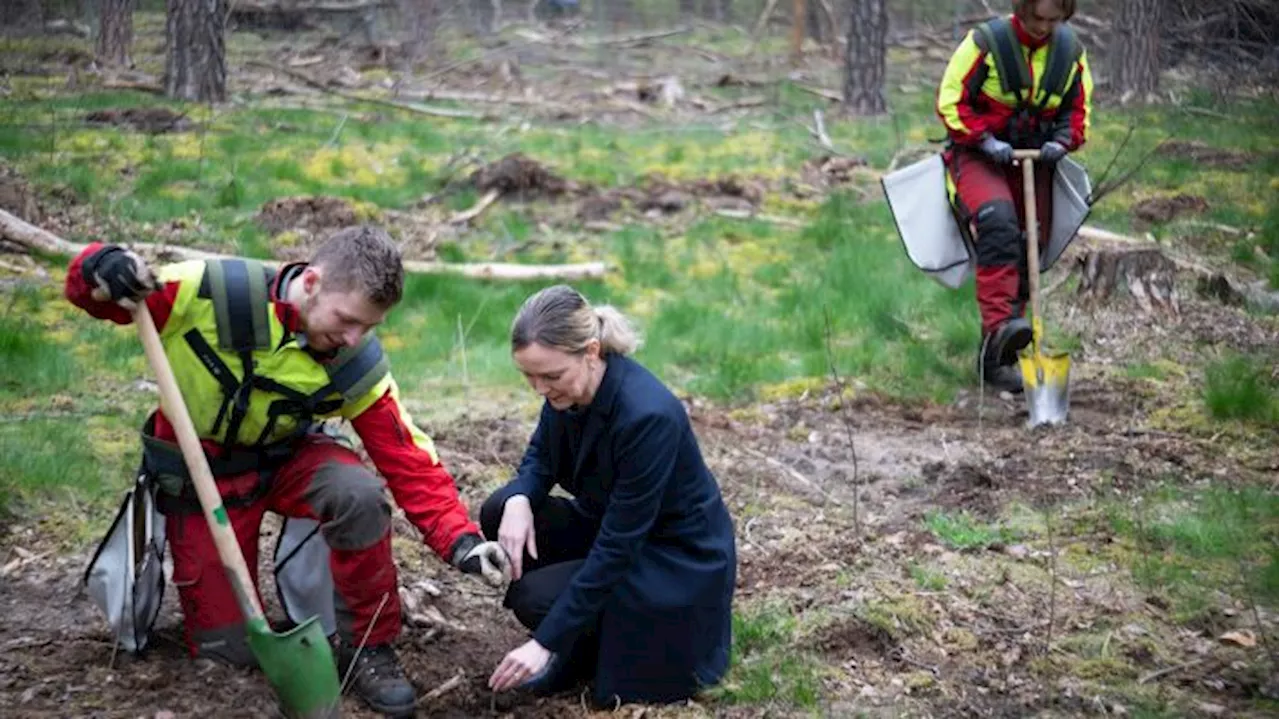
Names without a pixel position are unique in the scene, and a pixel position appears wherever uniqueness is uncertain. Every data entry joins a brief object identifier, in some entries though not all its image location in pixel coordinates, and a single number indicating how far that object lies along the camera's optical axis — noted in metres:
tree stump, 8.29
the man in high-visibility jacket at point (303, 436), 3.93
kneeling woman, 3.92
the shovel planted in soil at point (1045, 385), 6.75
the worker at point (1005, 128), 6.98
